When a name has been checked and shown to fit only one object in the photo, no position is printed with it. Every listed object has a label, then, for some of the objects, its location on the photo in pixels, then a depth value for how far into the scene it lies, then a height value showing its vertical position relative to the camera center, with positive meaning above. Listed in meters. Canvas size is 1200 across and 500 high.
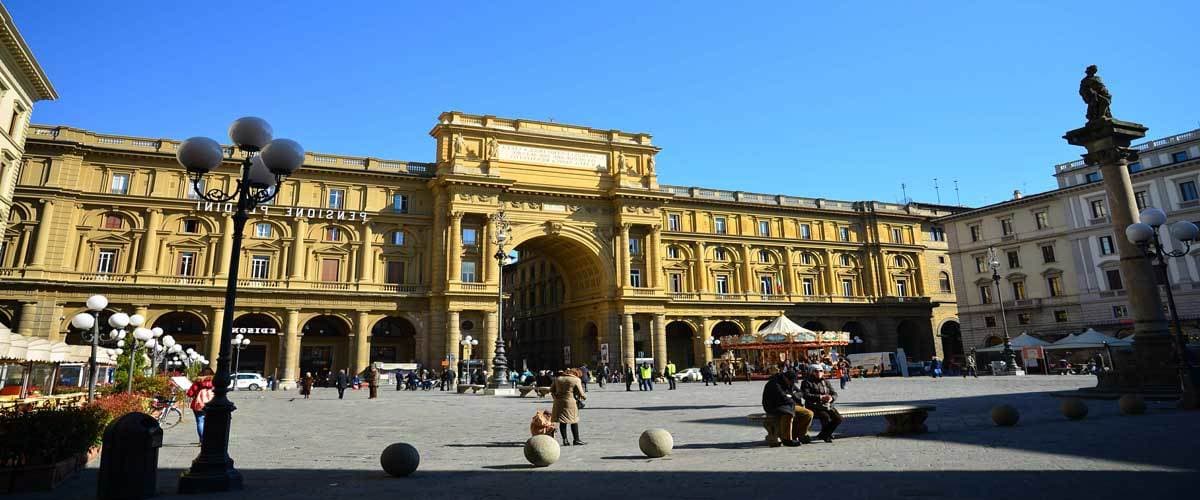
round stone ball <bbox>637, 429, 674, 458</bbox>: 9.23 -0.97
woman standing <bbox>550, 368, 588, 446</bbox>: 11.42 -0.38
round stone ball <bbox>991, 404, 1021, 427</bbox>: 11.58 -0.88
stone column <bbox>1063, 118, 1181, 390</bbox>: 15.47 +2.53
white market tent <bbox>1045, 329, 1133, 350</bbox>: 33.59 +1.23
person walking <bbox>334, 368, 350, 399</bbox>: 29.17 +0.12
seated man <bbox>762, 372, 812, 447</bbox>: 9.95 -0.58
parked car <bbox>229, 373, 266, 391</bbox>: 37.91 +0.29
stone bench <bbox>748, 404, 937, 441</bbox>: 10.87 -0.76
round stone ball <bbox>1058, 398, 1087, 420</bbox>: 12.15 -0.84
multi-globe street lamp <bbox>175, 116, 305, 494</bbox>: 7.09 +2.60
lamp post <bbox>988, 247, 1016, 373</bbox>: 36.75 +0.47
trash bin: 6.58 -0.70
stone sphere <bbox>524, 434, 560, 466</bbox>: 8.66 -0.96
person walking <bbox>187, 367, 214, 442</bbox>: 11.52 -0.12
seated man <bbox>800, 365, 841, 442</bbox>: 10.41 -0.47
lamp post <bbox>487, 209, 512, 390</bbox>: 29.70 +0.83
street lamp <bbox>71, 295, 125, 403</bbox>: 13.81 +1.57
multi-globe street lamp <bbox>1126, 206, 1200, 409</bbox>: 13.53 +2.81
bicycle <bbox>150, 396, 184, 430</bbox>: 15.40 -0.50
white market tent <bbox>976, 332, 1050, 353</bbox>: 38.61 +1.41
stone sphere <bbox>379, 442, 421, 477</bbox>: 7.94 -0.95
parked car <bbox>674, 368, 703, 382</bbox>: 45.56 -0.08
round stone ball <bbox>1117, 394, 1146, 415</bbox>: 12.61 -0.81
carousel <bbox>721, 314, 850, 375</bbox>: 39.31 +1.81
